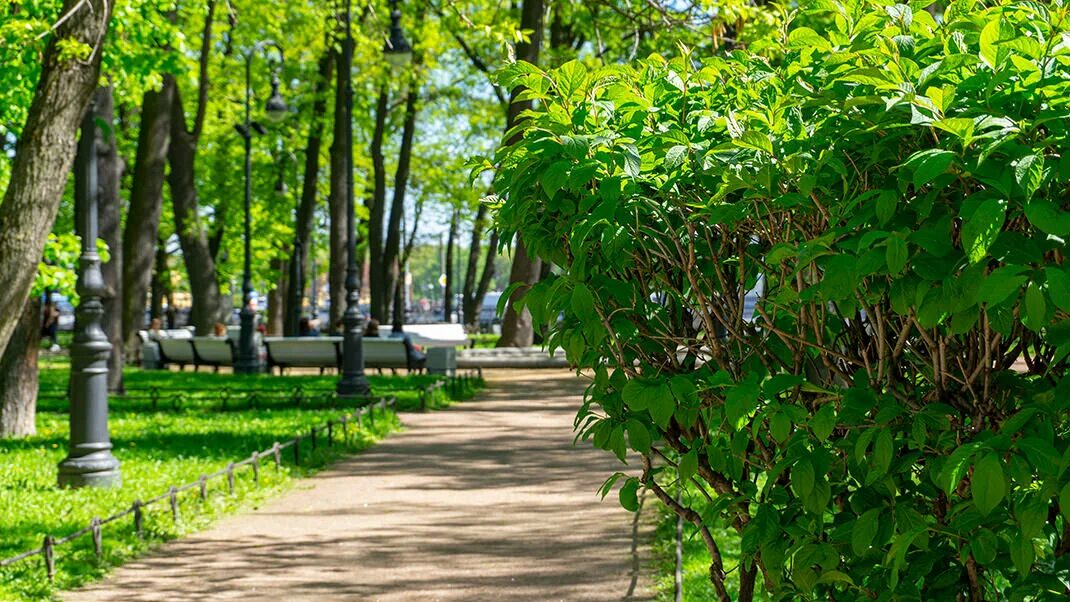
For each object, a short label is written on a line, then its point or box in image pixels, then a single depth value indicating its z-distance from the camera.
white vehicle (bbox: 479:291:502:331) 83.62
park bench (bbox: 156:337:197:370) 30.69
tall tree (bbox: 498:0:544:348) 21.40
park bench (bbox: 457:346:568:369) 30.28
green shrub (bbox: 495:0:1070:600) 2.94
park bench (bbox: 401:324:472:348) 37.72
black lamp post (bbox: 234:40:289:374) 28.80
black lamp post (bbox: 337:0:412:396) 21.12
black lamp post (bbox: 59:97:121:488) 12.06
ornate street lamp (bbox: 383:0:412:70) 21.25
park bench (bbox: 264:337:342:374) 28.11
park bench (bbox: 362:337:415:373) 27.44
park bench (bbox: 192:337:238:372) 29.48
